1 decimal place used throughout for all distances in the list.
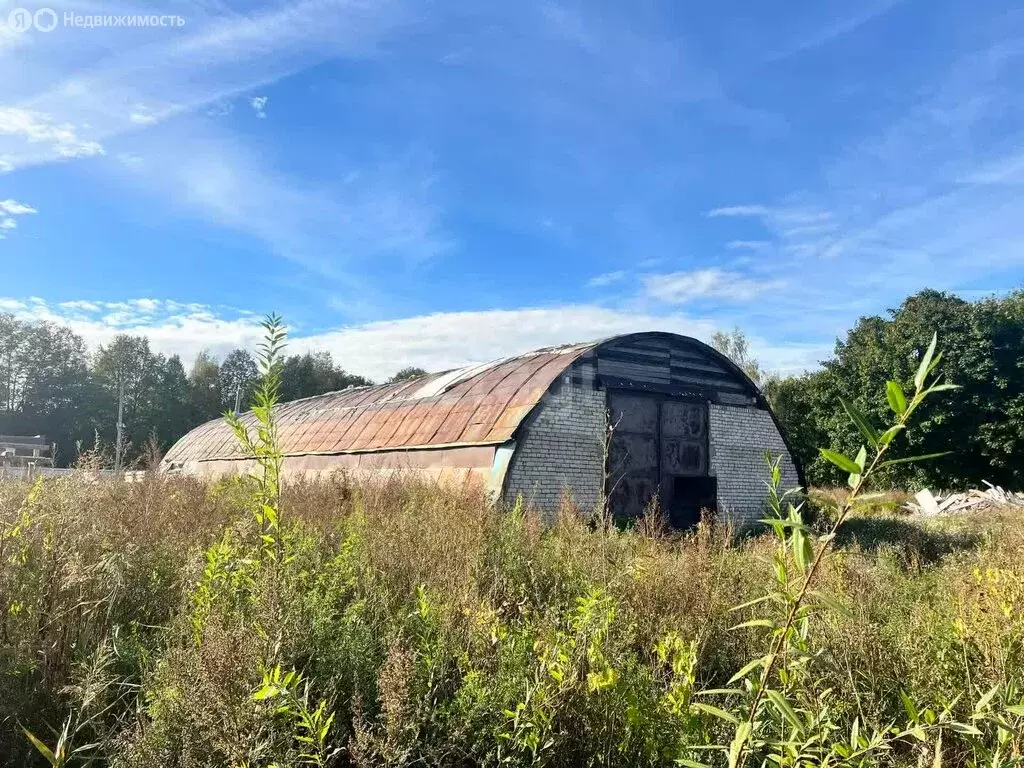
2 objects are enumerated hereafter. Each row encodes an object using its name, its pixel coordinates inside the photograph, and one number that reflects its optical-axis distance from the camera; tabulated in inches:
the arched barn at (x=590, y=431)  482.3
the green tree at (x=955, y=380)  1047.0
